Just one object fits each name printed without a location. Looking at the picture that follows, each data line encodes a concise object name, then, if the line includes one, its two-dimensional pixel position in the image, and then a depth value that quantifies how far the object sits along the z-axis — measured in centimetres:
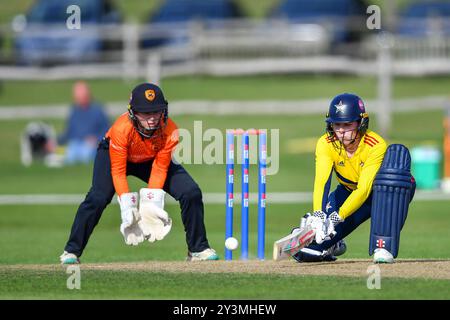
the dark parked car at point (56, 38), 3334
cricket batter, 1087
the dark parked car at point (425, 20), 3450
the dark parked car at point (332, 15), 3522
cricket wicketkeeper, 1138
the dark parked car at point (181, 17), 3428
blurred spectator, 2431
